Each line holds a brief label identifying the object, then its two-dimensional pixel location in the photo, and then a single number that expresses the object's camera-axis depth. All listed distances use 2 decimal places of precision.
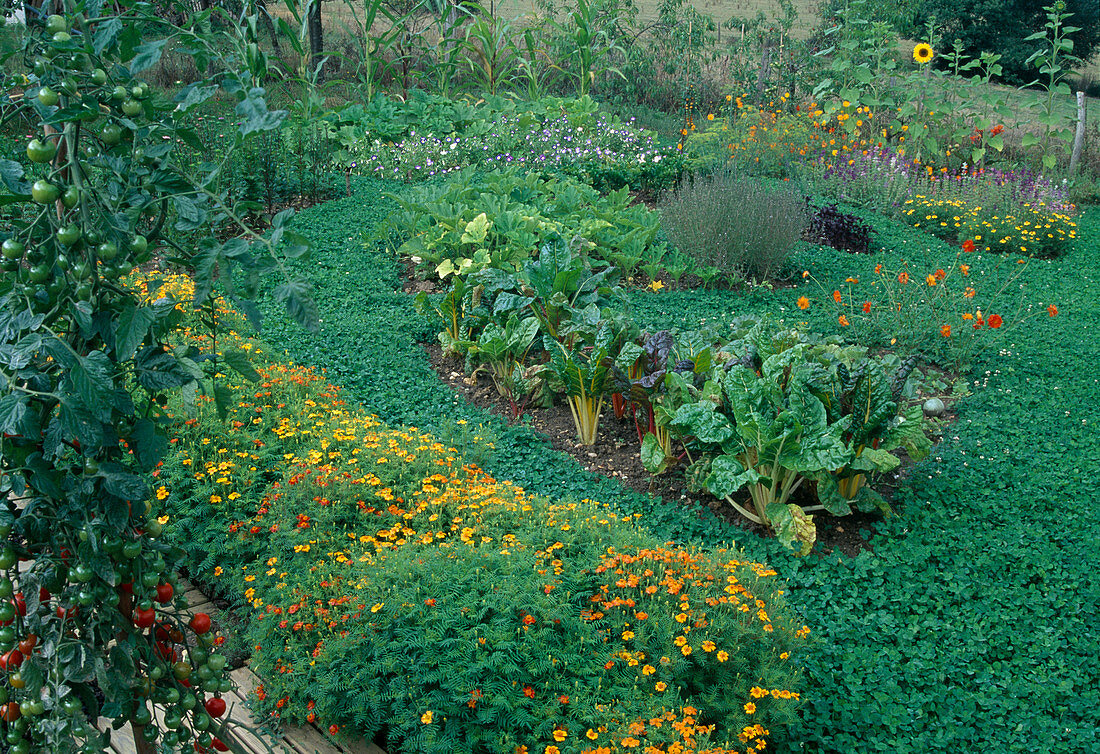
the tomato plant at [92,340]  1.33
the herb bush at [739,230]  5.90
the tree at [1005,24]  15.31
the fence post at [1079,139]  9.20
